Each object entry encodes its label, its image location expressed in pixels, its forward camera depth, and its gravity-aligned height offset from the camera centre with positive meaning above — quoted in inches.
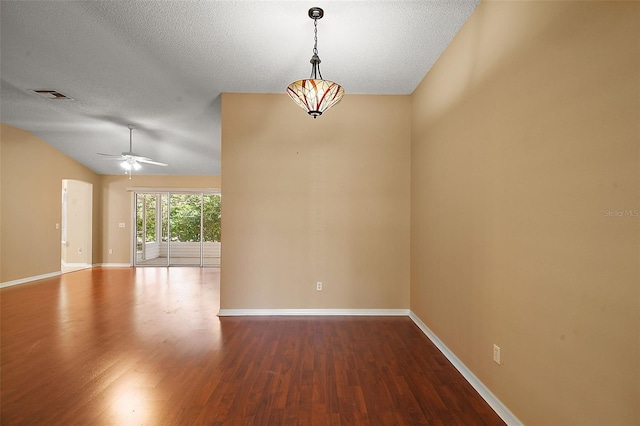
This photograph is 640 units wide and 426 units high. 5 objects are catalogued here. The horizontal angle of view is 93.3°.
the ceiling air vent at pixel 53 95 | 157.5 +64.1
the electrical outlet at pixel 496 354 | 82.9 -38.6
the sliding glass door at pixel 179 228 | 330.6 -14.8
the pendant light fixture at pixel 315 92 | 91.2 +37.9
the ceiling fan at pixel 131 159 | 212.9 +39.6
